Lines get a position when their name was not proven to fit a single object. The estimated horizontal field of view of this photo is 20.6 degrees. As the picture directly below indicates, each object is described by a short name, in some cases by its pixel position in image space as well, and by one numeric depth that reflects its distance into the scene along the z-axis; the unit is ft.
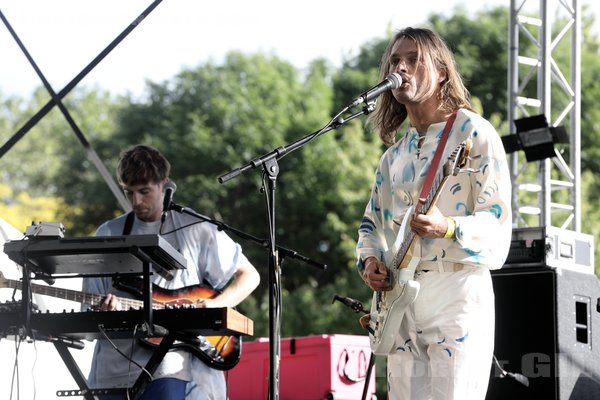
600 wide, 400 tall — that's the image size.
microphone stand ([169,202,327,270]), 22.72
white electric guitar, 16.31
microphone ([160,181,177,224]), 22.85
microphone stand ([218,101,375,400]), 18.90
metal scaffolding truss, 39.02
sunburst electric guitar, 21.75
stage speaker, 28.00
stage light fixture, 38.71
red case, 33.22
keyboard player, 21.93
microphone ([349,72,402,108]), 18.13
